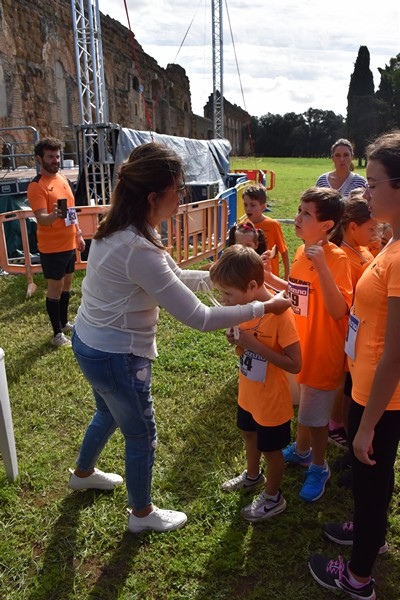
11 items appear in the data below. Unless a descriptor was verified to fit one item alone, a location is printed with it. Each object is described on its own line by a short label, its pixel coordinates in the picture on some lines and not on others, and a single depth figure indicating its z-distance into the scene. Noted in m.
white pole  2.50
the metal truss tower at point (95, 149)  9.42
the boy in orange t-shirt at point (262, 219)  4.03
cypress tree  49.00
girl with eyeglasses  1.43
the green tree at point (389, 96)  49.53
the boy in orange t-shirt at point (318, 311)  2.27
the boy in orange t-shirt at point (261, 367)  1.97
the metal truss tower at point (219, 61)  22.85
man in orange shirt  4.32
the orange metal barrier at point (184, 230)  6.36
